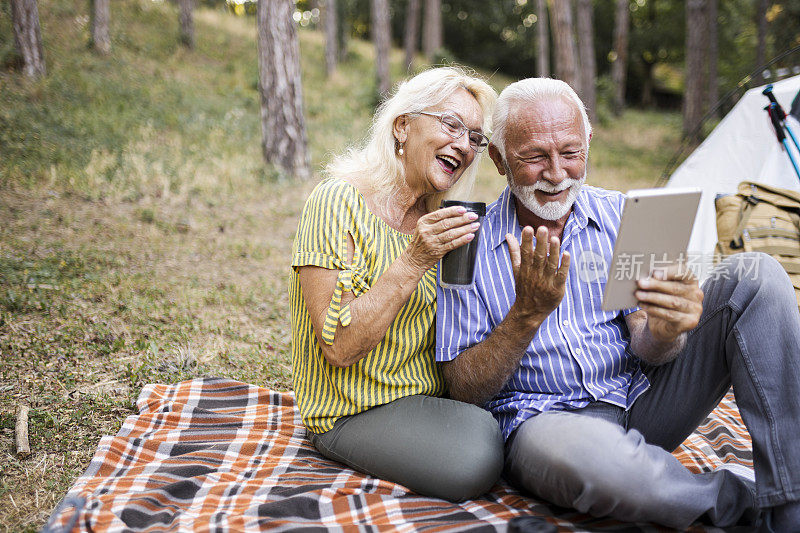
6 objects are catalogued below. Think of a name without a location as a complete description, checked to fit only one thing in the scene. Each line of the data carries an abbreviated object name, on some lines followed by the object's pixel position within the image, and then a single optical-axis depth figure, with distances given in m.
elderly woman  2.11
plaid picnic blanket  2.07
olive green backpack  3.55
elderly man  1.94
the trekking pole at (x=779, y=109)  4.26
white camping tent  4.43
